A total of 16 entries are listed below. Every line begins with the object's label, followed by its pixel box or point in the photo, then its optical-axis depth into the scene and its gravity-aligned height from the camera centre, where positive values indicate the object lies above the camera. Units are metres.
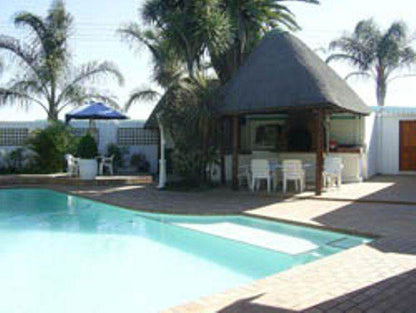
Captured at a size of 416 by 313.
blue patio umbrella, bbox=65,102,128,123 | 17.44 +1.93
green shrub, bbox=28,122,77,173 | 18.02 +0.49
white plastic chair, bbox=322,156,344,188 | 13.45 -0.37
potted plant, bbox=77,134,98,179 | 16.03 +0.03
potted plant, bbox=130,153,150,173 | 20.94 -0.30
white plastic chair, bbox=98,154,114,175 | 18.81 -0.36
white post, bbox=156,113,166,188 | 15.05 -0.52
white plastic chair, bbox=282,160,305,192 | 12.83 -0.49
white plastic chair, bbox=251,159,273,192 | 13.20 -0.46
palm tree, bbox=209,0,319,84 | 17.05 +5.89
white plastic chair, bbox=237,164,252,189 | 14.45 -0.72
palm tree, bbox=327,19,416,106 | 25.53 +6.93
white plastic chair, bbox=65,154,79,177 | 16.88 -0.41
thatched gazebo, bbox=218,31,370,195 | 12.22 +2.32
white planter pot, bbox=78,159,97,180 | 16.09 -0.47
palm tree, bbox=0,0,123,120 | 19.64 +4.54
